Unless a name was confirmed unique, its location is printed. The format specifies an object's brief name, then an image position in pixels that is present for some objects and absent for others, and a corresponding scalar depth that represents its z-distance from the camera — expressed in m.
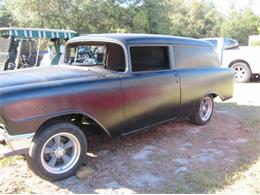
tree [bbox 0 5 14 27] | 19.10
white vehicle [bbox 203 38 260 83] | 9.00
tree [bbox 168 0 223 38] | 30.06
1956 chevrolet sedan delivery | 2.82
